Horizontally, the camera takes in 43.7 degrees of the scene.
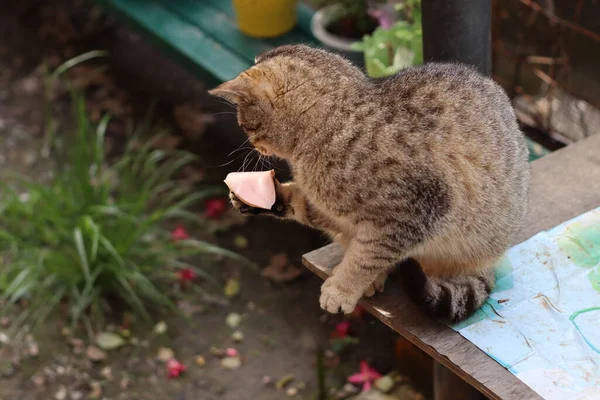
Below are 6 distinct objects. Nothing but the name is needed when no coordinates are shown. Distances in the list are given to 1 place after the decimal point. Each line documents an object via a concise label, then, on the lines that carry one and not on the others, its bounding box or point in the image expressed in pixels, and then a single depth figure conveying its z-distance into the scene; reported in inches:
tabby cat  62.3
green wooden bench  124.0
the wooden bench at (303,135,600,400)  60.6
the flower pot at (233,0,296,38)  126.4
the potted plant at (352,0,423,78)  100.3
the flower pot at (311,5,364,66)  116.6
